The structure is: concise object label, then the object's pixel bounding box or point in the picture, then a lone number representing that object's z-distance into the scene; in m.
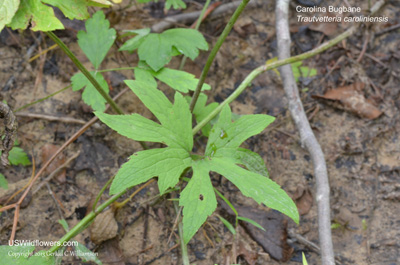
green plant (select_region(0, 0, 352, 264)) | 1.68
